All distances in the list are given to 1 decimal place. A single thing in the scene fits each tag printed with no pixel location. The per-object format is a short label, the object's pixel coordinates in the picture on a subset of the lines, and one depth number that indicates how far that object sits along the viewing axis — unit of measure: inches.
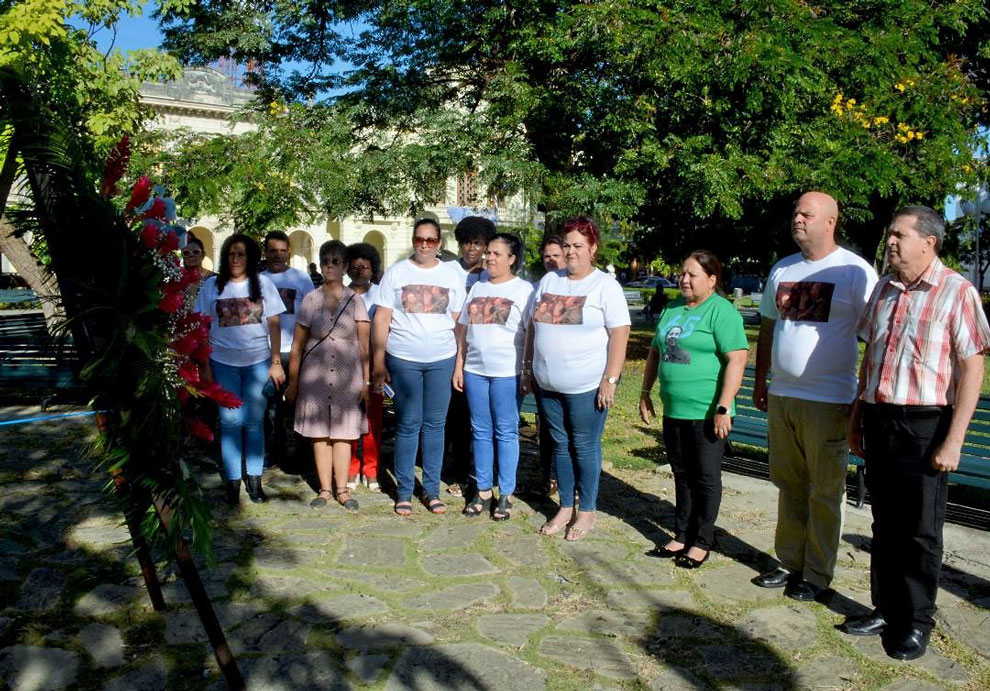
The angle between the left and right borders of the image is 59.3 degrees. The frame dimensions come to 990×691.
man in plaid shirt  142.3
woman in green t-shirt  186.4
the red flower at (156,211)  129.3
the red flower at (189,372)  128.0
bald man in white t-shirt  164.2
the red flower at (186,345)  128.4
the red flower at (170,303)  125.4
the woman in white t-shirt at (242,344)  228.4
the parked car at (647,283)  2173.2
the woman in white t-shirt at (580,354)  201.0
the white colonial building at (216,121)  1843.0
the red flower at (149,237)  126.2
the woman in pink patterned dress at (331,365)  229.8
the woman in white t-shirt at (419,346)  222.7
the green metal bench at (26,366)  381.1
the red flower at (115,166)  125.6
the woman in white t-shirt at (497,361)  218.8
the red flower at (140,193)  126.0
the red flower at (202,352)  132.0
